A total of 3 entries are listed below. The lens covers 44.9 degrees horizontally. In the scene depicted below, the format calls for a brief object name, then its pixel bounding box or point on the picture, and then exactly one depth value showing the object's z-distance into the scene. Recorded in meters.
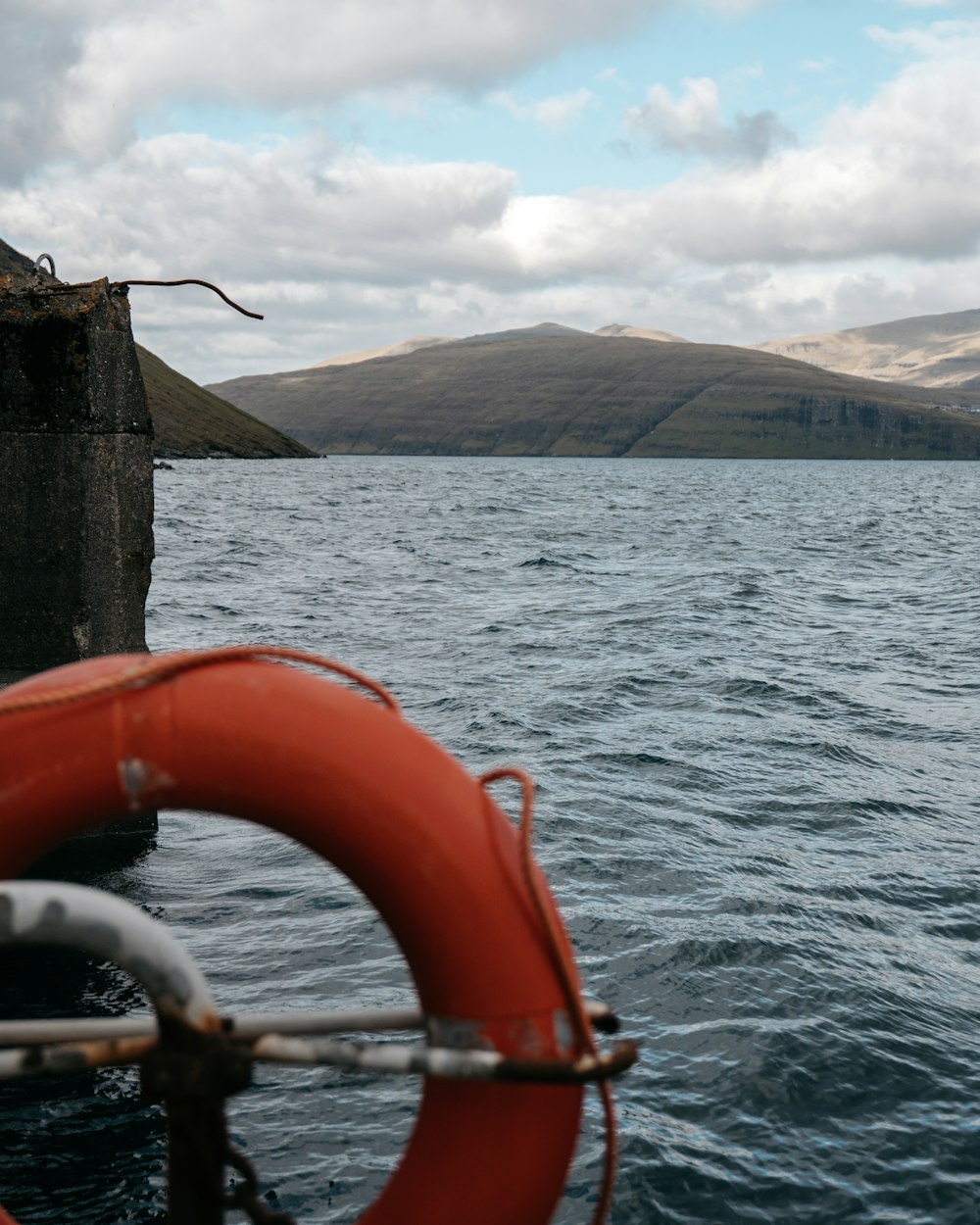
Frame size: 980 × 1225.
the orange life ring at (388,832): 2.43
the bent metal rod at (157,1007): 2.33
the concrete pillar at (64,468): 5.33
